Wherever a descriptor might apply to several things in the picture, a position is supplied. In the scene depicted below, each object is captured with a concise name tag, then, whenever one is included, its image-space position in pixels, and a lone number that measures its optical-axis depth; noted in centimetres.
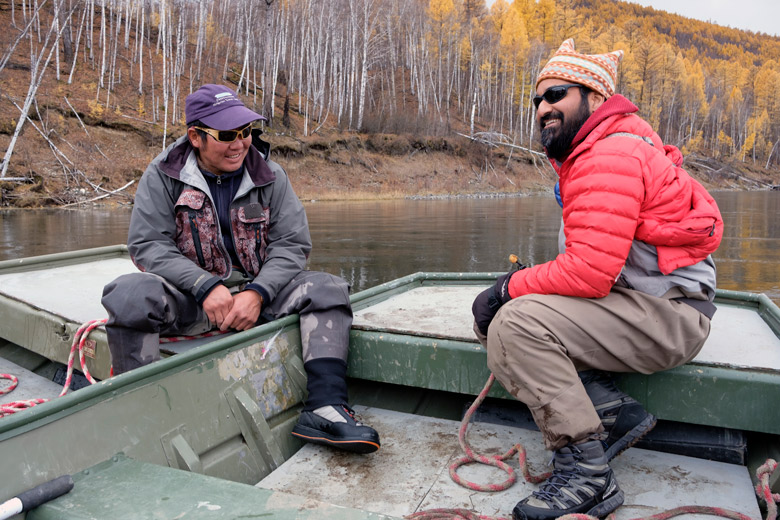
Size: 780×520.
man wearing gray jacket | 239
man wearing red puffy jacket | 183
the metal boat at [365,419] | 154
